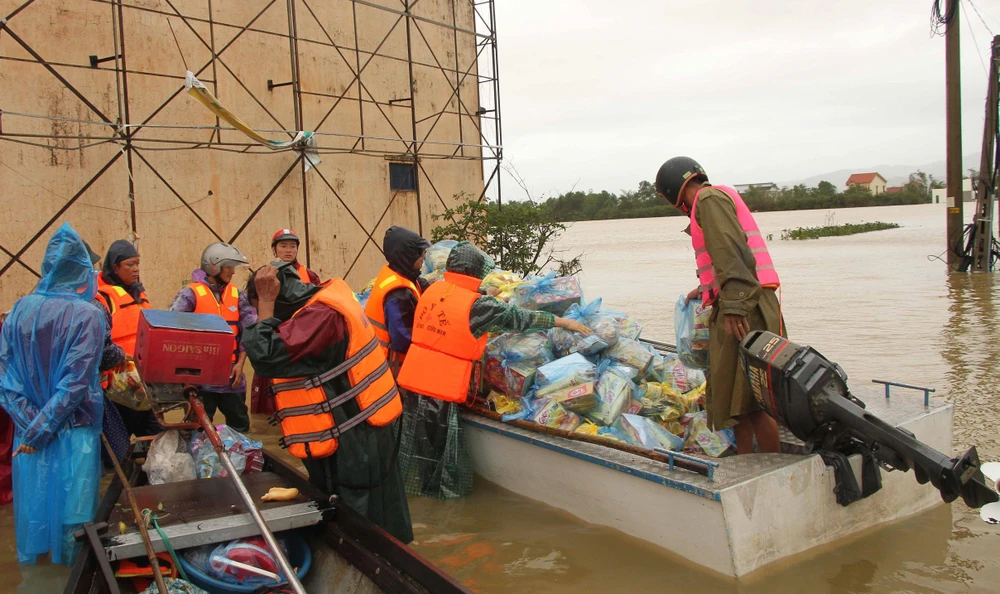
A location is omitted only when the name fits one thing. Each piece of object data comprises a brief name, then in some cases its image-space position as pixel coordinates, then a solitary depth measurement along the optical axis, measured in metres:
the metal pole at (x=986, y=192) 14.37
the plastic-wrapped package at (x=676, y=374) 4.81
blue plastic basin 2.62
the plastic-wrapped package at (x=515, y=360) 4.62
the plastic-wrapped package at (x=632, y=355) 4.74
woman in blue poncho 3.20
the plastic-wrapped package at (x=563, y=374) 4.42
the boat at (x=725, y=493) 3.09
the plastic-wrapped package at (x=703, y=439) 4.01
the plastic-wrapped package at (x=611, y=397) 4.29
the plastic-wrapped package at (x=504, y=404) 4.57
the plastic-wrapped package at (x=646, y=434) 4.04
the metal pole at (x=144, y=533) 2.34
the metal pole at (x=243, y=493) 2.22
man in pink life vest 3.40
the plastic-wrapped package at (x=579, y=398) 4.31
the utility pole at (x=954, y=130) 15.41
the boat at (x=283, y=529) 2.46
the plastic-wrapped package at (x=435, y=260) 6.12
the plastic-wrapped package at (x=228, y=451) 3.52
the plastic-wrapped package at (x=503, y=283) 5.15
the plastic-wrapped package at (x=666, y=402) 4.45
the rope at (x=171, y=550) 2.61
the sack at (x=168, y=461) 3.47
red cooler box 3.13
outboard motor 2.46
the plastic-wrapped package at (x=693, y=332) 4.03
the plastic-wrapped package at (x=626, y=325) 4.99
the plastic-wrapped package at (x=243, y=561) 2.67
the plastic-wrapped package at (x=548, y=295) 4.97
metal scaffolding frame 8.52
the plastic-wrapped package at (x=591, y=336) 4.73
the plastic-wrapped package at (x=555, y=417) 4.27
